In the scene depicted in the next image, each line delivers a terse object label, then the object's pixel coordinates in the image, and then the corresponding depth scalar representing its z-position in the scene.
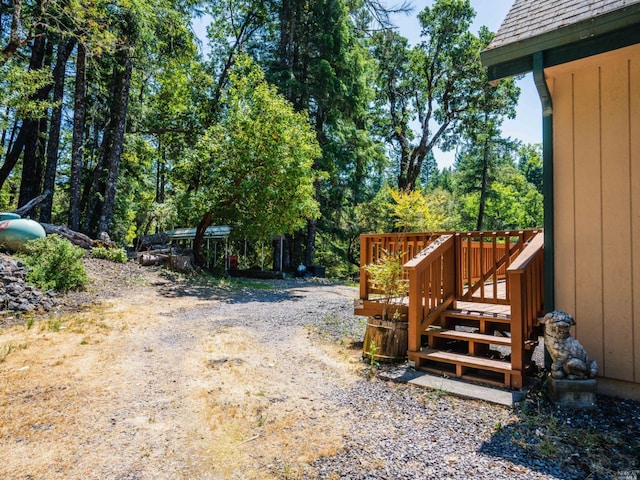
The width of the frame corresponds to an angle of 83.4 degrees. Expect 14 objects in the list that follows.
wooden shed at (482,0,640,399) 3.34
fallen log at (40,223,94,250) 10.20
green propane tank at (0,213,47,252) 7.67
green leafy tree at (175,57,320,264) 11.45
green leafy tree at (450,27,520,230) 18.59
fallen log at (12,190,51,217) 10.75
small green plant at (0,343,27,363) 4.16
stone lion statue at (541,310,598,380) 3.19
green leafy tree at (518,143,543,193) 37.21
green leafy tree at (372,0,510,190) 18.56
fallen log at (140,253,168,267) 11.32
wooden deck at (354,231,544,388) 3.61
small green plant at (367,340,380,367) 4.40
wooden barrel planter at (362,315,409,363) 4.43
